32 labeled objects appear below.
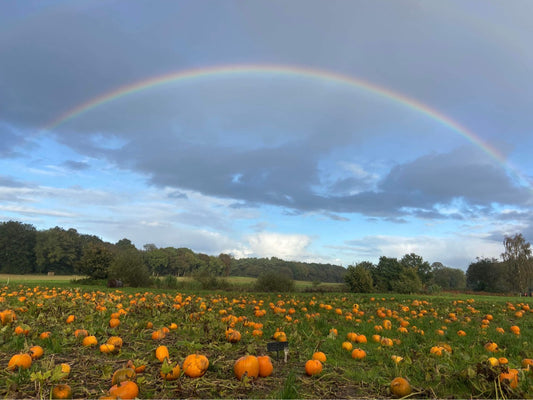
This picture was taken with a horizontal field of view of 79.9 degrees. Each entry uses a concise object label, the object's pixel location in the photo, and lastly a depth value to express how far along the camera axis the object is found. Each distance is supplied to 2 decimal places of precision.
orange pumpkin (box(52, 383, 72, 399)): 3.16
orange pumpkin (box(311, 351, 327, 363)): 4.81
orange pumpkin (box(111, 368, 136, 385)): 3.38
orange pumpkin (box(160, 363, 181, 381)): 3.51
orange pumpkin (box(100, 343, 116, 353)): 4.84
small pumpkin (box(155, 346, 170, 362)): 4.33
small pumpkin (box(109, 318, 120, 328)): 6.64
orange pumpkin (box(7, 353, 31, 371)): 4.00
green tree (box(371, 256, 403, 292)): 44.78
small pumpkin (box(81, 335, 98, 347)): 5.21
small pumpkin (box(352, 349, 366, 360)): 5.40
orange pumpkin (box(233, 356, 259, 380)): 3.80
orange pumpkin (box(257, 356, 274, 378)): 3.98
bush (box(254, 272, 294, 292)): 34.47
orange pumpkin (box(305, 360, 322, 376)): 4.19
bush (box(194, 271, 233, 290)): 34.29
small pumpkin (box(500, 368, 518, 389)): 3.24
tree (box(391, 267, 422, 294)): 40.16
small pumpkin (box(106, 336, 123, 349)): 5.00
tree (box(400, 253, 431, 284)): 56.22
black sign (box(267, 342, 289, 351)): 4.54
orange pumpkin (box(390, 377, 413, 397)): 3.49
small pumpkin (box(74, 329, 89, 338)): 5.47
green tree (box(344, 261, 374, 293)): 35.75
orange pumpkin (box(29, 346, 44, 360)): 4.47
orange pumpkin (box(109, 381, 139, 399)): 3.10
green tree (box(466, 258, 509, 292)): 80.19
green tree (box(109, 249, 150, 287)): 34.09
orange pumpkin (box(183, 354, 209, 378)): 3.71
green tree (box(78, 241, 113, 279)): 39.34
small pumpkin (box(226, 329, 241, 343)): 5.52
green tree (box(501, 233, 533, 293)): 71.25
